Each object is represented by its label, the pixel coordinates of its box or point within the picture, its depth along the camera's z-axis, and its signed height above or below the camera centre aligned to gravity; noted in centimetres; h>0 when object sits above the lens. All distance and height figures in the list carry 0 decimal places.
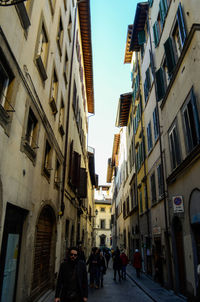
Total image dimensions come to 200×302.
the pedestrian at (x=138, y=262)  1488 -135
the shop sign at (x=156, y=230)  1287 +42
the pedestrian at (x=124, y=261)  1462 -127
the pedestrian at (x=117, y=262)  1432 -131
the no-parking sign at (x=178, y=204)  914 +120
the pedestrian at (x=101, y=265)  1211 -128
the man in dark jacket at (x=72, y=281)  432 -73
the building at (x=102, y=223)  6438 +393
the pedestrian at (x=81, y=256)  1380 -93
